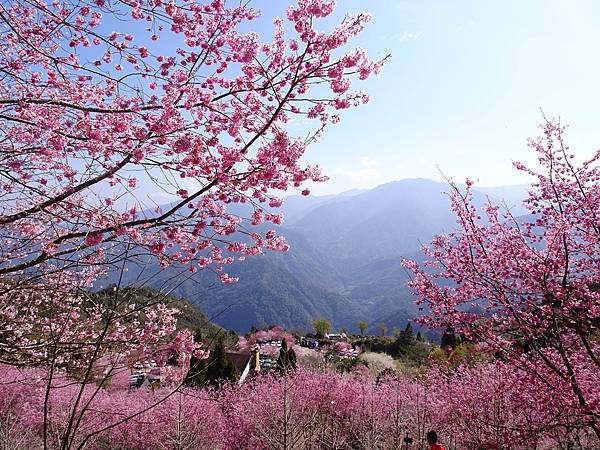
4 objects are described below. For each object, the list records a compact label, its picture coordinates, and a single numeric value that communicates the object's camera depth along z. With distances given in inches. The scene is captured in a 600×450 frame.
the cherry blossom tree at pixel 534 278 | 191.3
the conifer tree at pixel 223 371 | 1047.0
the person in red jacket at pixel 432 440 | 231.8
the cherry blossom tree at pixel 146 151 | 126.5
